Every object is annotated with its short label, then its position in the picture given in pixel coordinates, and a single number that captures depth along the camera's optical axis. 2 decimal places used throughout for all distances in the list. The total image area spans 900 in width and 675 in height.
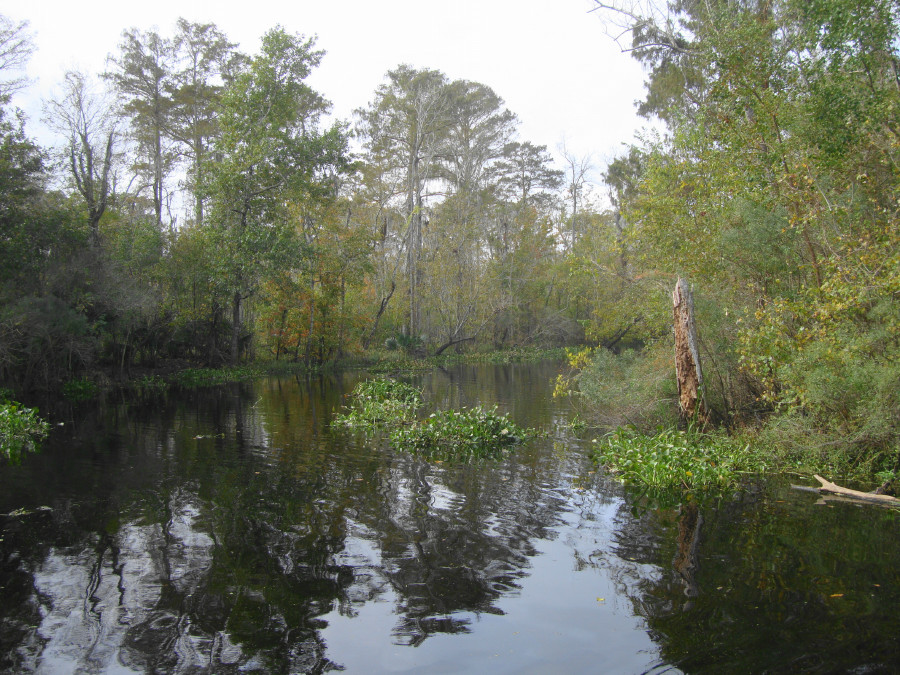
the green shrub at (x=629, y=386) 12.06
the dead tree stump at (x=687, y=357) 10.58
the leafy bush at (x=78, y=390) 20.73
